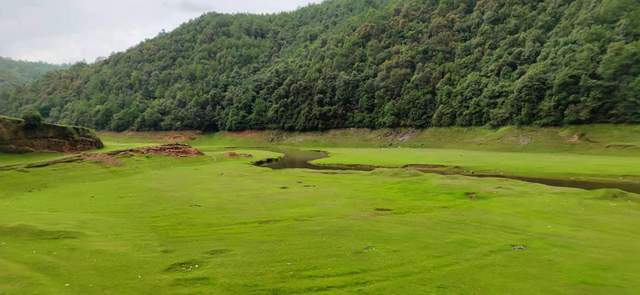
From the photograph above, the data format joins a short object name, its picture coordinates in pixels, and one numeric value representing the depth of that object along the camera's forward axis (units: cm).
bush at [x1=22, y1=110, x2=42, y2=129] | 4969
